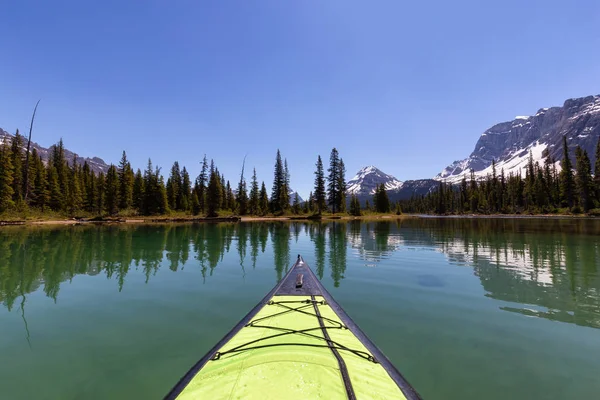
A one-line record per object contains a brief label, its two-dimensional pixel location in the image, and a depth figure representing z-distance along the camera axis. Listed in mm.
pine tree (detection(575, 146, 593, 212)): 72250
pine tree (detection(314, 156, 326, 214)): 83438
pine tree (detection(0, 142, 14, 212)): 50531
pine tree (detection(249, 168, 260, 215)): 88794
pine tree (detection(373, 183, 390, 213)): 97625
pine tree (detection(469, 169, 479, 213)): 116012
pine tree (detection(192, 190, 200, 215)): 80812
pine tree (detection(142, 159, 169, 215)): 74812
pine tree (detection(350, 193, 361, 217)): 85594
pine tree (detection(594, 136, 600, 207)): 72562
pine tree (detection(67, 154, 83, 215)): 68750
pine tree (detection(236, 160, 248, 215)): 84162
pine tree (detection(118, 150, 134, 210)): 74375
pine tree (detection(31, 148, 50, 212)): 62500
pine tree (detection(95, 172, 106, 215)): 72062
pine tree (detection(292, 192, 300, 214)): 88375
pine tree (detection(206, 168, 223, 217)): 73562
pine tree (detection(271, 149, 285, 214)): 86688
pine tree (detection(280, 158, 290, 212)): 86056
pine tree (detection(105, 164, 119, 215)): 71438
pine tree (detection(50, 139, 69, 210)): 66688
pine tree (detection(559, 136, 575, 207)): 76562
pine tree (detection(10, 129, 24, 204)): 57812
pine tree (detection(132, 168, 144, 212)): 78312
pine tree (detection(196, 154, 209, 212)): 83375
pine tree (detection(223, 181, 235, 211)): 95812
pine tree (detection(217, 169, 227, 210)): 93438
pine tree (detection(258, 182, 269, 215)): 90069
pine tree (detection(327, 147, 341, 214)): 83938
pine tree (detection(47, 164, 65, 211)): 65250
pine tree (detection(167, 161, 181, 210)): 83438
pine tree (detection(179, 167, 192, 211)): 90188
